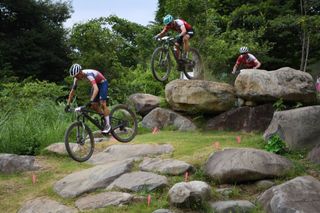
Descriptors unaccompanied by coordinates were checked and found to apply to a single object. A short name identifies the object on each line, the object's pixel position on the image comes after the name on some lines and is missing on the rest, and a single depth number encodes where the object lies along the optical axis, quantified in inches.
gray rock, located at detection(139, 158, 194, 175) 395.3
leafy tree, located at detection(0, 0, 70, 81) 1047.0
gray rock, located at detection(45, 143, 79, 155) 503.4
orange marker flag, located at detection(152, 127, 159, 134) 575.2
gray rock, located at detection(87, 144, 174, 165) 459.2
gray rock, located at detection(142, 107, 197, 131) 580.1
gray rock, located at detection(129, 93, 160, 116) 645.3
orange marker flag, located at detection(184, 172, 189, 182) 383.4
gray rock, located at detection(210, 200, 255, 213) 336.5
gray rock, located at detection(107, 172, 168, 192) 375.9
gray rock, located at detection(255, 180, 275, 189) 368.6
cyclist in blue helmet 471.7
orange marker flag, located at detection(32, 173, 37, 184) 439.3
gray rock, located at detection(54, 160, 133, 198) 390.9
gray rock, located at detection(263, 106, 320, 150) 420.5
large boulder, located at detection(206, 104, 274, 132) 527.5
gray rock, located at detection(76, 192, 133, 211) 358.0
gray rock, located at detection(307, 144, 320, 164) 395.5
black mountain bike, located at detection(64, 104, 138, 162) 416.5
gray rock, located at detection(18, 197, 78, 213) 367.6
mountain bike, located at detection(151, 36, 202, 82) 482.0
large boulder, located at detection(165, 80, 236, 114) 556.7
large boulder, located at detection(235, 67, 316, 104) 510.0
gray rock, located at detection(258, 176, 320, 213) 315.8
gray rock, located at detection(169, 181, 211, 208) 343.6
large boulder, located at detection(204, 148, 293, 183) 373.7
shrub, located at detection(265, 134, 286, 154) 420.7
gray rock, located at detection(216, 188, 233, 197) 363.9
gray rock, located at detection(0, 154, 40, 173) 464.8
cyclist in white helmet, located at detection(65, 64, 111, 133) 415.8
